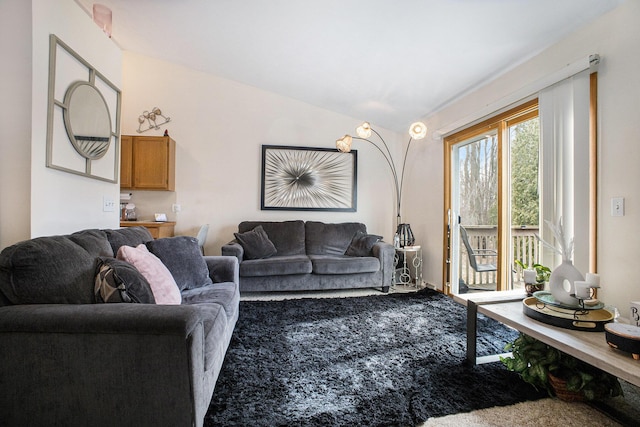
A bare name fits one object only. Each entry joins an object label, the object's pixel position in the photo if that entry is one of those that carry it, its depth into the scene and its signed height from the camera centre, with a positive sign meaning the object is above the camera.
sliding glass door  2.56 +0.19
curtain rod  1.80 +1.04
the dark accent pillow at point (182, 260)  1.90 -0.33
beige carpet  1.24 -0.94
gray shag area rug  1.30 -0.94
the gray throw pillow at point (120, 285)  1.20 -0.32
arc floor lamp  3.21 +0.92
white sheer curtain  1.85 +0.42
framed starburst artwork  4.19 +0.58
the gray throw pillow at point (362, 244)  3.59 -0.38
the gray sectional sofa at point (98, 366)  0.98 -0.55
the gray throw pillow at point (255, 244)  3.44 -0.38
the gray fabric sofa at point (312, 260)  3.21 -0.55
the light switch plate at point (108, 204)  2.25 +0.08
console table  1.01 -0.54
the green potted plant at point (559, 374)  1.34 -0.81
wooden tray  1.30 -0.49
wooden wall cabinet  3.69 +0.72
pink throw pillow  1.43 -0.33
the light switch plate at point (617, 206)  1.67 +0.08
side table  3.71 -0.73
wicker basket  1.38 -0.90
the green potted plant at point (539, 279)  1.84 -0.42
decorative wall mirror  1.71 +0.70
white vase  1.46 -0.35
